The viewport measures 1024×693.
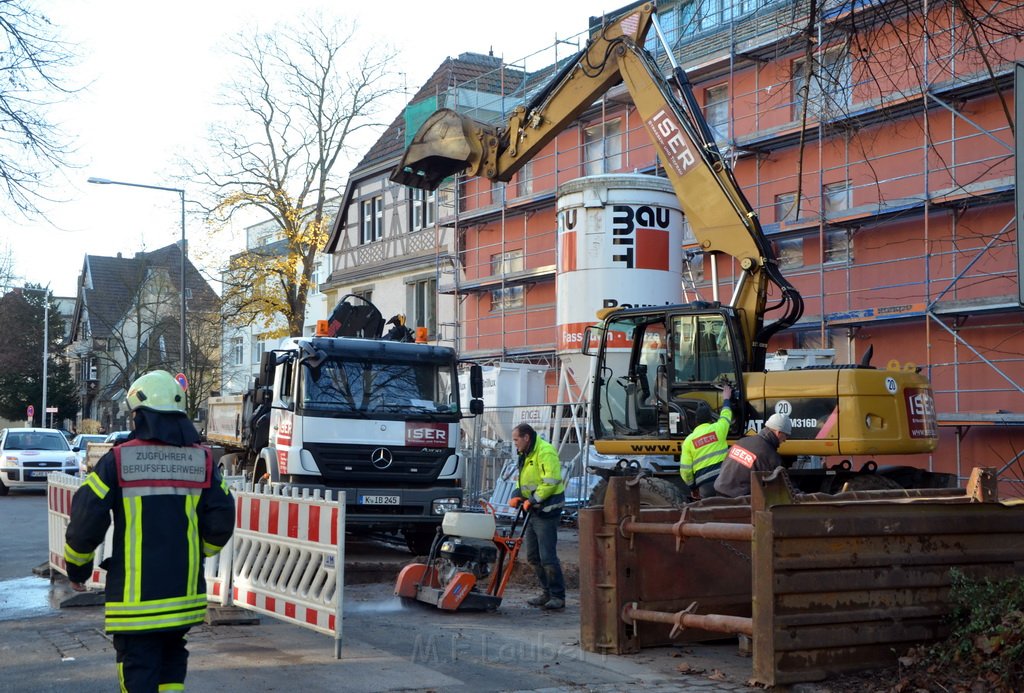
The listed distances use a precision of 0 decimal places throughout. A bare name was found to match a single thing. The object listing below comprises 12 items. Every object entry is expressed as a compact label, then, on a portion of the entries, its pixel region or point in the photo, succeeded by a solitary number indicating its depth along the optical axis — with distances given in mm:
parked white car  28781
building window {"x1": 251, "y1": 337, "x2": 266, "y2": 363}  59588
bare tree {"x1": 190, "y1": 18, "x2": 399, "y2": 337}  37781
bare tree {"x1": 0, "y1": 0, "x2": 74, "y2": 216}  12133
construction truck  13797
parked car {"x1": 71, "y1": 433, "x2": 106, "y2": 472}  32406
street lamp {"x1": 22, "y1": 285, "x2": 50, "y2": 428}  54938
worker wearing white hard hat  9477
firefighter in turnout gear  4980
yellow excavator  10922
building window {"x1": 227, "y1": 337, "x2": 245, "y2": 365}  63291
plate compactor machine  10133
